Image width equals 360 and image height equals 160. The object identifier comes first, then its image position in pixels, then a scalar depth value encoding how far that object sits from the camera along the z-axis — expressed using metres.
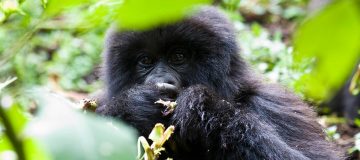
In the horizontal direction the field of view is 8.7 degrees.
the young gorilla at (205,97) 4.45
